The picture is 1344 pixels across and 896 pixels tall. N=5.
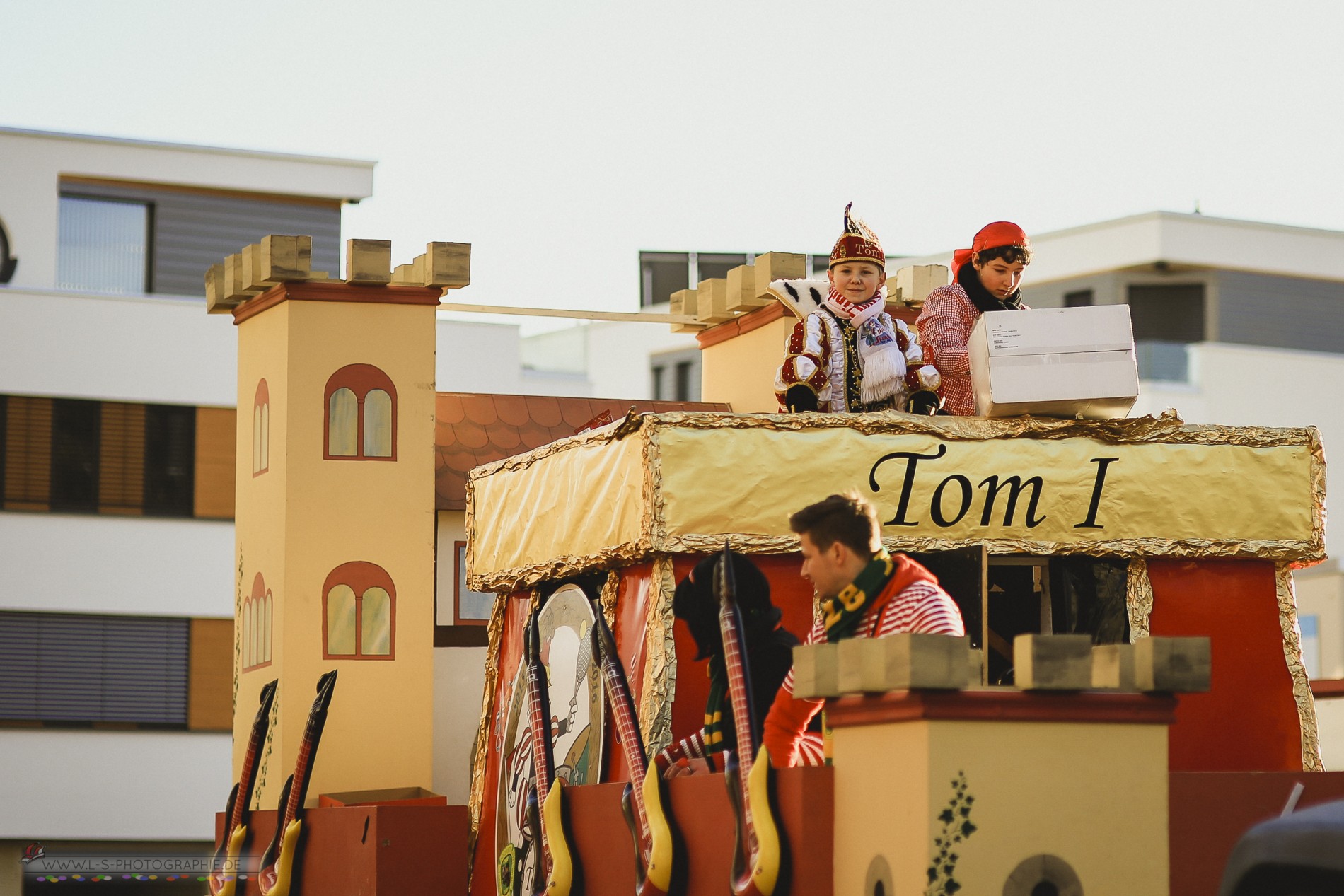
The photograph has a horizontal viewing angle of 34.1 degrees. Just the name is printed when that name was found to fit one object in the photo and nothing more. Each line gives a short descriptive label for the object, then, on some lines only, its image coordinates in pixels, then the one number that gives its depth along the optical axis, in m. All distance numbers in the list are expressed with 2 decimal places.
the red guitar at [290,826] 14.00
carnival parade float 7.38
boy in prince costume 11.76
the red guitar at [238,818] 15.34
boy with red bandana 11.89
